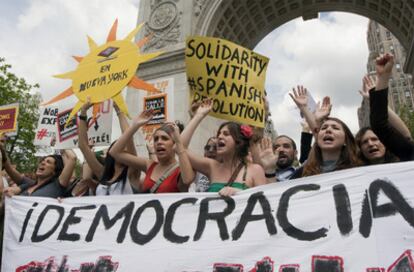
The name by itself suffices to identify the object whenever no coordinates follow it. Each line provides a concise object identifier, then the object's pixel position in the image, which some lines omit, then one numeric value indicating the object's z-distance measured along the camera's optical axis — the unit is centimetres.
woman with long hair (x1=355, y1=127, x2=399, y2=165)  353
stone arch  1581
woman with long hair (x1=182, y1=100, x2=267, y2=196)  343
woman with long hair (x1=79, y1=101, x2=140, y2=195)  429
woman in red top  356
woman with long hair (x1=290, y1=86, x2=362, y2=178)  340
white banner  266
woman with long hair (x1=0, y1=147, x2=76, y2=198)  449
